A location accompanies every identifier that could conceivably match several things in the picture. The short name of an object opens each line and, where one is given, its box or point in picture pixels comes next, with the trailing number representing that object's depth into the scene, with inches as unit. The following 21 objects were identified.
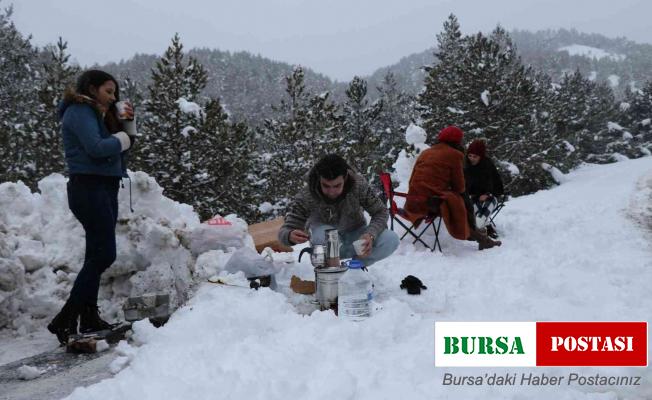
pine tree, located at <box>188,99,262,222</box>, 596.7
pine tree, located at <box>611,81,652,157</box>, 1301.3
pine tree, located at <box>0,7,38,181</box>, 578.0
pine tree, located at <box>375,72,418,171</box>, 1109.7
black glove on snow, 152.3
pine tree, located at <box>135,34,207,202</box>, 585.3
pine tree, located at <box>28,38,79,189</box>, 595.2
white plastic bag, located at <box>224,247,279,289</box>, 160.9
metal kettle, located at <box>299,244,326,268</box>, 139.5
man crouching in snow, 156.0
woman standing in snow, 118.4
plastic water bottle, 118.7
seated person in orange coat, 219.9
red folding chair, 222.8
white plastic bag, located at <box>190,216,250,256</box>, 191.2
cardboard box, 227.6
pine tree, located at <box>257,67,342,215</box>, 762.8
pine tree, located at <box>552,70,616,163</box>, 1122.0
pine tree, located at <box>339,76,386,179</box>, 747.4
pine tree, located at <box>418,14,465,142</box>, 709.3
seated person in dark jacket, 254.5
